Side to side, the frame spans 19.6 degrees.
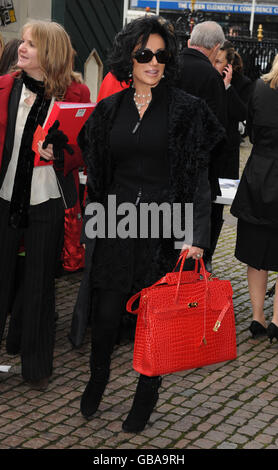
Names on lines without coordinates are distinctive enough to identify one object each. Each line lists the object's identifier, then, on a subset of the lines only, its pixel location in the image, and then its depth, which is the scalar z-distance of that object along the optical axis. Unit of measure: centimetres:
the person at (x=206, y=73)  593
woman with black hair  402
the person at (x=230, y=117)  715
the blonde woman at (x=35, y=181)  450
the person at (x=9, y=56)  582
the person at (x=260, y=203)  566
